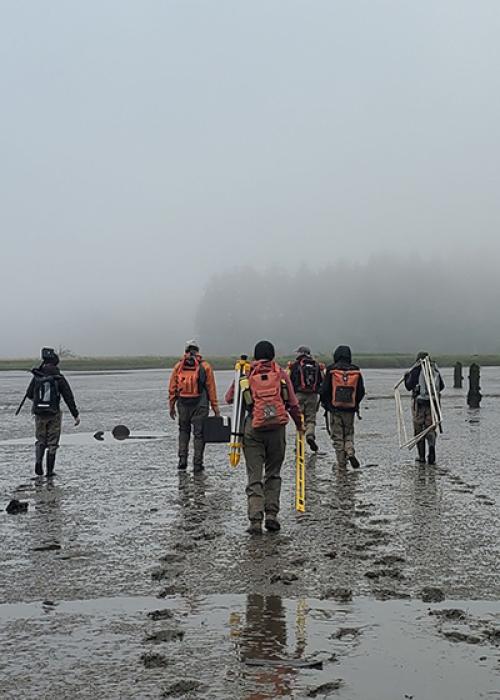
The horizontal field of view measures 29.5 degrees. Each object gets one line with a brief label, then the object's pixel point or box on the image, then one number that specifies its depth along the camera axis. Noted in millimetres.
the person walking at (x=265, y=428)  9922
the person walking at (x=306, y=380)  16875
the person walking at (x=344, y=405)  14742
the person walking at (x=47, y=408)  14430
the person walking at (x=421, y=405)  15266
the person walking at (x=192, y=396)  14695
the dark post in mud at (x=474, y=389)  30172
